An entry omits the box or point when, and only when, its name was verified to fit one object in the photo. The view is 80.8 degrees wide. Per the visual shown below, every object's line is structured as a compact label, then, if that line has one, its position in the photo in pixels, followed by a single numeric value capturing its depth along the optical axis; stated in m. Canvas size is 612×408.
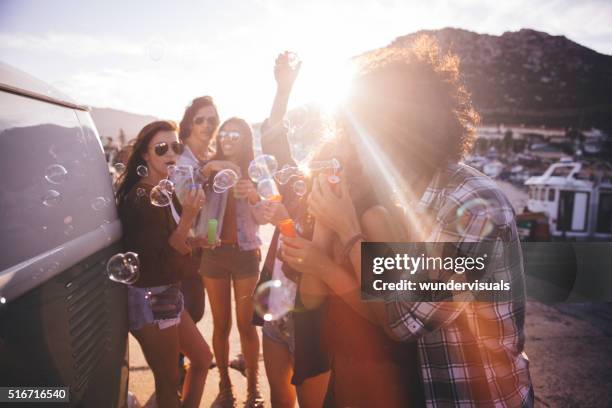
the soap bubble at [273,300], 2.01
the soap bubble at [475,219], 1.11
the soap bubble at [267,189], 2.31
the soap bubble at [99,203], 1.65
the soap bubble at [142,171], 2.32
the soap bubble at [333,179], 1.42
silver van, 1.05
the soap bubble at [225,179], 2.77
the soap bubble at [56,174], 1.31
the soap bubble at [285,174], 2.56
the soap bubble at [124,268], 1.68
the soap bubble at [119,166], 3.10
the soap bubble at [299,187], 2.36
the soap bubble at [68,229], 1.36
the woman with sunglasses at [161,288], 1.97
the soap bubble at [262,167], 2.79
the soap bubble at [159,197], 2.10
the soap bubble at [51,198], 1.25
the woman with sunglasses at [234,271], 2.85
